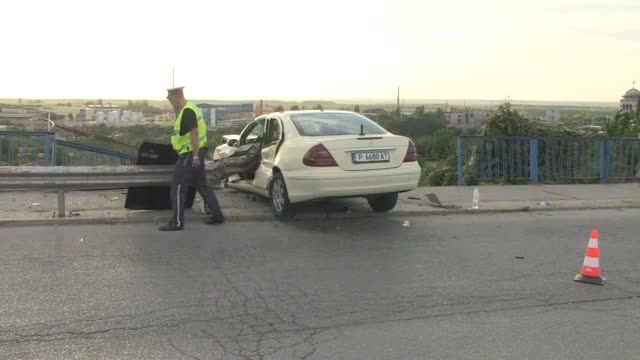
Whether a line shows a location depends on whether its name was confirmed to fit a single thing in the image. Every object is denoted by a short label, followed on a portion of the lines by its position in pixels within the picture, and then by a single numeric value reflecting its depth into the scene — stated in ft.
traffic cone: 18.33
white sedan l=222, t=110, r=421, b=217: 25.03
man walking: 24.52
